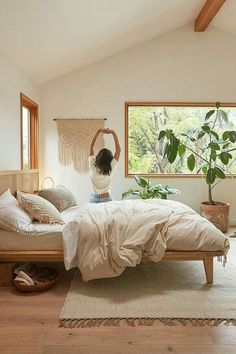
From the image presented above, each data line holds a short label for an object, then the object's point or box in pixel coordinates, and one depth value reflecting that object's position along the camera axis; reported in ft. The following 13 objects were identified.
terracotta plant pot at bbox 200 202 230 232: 14.38
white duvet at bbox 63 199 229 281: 7.81
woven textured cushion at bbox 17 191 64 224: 8.80
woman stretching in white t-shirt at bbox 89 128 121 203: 11.81
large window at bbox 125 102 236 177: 16.52
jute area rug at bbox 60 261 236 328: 6.59
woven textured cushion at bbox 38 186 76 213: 11.19
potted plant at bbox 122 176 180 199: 14.55
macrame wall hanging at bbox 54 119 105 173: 15.96
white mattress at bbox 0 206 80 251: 8.18
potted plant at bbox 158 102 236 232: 14.32
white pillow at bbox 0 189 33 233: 8.05
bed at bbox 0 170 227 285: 8.11
